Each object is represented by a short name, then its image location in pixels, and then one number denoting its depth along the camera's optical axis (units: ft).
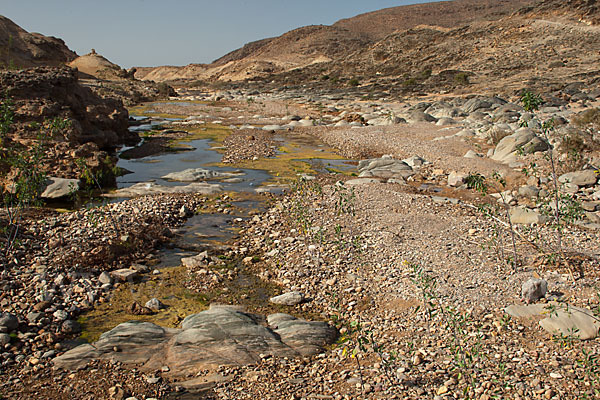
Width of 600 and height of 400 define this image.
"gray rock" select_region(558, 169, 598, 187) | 32.40
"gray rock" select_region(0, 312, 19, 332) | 17.02
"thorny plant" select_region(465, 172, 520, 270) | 20.88
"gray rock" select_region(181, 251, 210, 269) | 24.03
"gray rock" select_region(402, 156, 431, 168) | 44.52
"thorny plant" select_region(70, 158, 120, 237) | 27.11
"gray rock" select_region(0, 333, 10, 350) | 16.28
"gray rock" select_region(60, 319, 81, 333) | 17.74
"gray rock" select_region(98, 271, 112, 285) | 21.65
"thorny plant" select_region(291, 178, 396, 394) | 15.51
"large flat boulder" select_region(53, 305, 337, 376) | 15.70
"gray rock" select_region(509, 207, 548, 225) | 25.70
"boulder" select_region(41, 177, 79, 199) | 33.73
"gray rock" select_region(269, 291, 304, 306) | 20.03
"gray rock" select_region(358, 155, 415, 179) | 41.98
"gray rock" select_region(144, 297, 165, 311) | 20.03
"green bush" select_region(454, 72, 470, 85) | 110.52
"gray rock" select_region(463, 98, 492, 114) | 71.82
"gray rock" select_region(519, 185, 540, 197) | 31.56
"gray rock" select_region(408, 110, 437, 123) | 68.28
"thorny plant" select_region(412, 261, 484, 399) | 13.83
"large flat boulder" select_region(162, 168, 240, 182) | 42.22
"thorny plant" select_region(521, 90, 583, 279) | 21.33
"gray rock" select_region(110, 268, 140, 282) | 22.27
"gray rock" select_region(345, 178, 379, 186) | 37.35
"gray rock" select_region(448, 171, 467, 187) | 37.86
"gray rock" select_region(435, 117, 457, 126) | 64.13
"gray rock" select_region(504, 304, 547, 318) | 16.84
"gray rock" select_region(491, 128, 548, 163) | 40.65
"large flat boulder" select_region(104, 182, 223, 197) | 37.06
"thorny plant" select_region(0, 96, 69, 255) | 24.32
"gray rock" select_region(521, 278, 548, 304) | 17.61
